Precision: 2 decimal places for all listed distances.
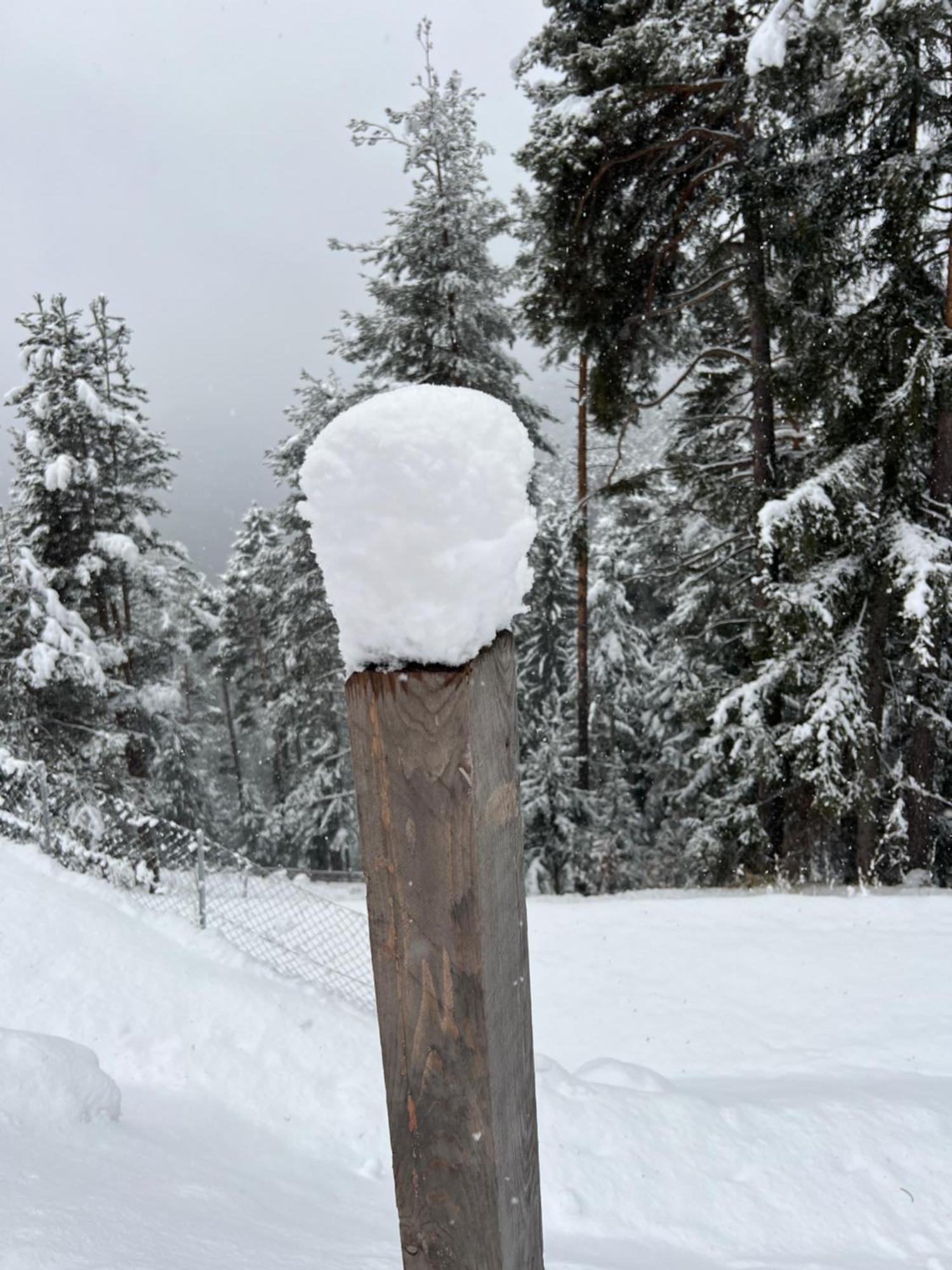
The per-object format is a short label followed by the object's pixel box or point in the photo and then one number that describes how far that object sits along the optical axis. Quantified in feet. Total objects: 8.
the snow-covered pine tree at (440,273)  41.55
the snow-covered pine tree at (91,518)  42.91
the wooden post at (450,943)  3.55
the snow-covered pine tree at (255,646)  81.41
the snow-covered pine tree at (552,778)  50.93
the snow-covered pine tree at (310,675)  55.16
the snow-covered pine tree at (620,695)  68.89
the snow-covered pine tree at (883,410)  23.34
